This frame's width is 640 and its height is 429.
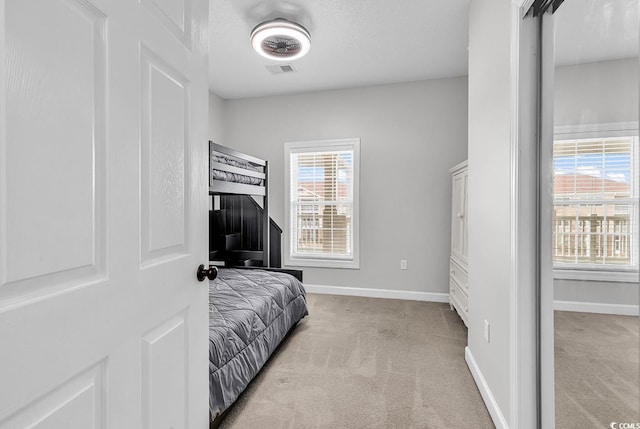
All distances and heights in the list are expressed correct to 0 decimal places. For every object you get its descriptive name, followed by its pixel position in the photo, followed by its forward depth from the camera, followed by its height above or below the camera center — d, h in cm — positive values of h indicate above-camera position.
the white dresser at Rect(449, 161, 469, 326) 314 -33
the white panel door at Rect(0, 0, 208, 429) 59 +0
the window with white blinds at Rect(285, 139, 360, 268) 440 +13
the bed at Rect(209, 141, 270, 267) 276 +34
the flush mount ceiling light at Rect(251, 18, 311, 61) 274 +153
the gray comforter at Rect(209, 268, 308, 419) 178 -76
